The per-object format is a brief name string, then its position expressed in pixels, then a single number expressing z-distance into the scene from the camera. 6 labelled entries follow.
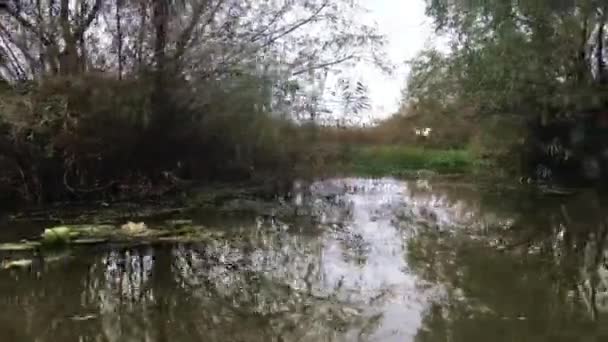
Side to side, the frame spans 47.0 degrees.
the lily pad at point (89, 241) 8.05
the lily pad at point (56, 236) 7.85
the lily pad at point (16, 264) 7.02
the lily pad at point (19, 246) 7.73
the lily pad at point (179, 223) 9.20
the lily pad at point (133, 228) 8.41
